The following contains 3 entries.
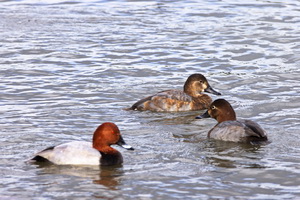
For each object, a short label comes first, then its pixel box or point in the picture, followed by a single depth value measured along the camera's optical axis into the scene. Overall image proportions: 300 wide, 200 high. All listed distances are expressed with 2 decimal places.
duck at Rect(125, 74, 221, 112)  23.70
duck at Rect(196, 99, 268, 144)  19.36
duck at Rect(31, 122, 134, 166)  17.16
